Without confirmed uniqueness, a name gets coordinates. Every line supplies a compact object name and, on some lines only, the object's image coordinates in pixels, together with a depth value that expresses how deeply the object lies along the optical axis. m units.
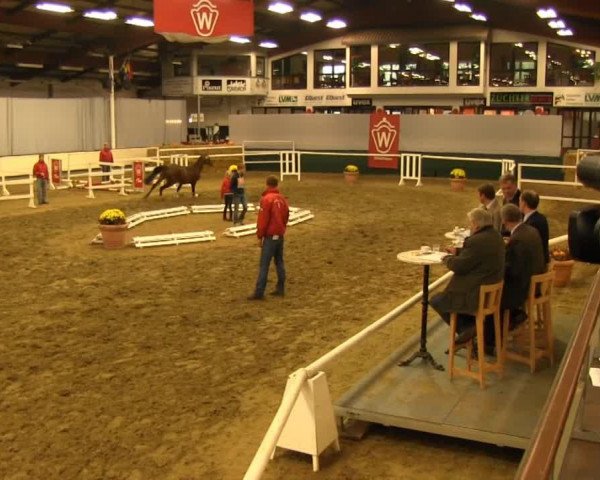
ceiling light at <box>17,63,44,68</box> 30.09
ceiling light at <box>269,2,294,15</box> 26.83
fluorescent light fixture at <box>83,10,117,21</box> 25.97
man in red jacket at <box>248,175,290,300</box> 9.28
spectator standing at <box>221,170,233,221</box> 15.53
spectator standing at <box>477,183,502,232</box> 7.79
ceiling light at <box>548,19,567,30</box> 27.77
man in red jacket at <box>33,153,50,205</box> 18.61
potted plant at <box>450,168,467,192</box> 22.19
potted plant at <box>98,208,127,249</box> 12.70
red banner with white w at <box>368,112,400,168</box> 26.17
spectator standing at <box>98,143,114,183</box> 22.09
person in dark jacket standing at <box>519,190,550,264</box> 7.08
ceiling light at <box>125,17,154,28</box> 27.23
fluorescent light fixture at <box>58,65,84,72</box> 31.64
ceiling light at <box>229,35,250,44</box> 34.93
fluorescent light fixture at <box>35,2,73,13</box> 24.47
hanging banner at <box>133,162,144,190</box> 21.05
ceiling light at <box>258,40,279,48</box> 35.97
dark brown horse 19.34
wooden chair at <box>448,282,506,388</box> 5.80
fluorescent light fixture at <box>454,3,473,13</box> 27.95
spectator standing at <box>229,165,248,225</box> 15.18
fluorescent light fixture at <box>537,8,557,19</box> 25.58
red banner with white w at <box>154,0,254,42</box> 15.15
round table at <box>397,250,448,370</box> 6.35
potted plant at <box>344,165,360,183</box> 24.44
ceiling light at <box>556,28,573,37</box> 29.36
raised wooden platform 5.05
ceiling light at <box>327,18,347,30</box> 33.34
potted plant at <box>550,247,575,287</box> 10.02
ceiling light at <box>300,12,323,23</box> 31.77
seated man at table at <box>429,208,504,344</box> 5.85
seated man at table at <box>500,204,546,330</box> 6.24
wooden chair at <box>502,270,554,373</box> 6.25
